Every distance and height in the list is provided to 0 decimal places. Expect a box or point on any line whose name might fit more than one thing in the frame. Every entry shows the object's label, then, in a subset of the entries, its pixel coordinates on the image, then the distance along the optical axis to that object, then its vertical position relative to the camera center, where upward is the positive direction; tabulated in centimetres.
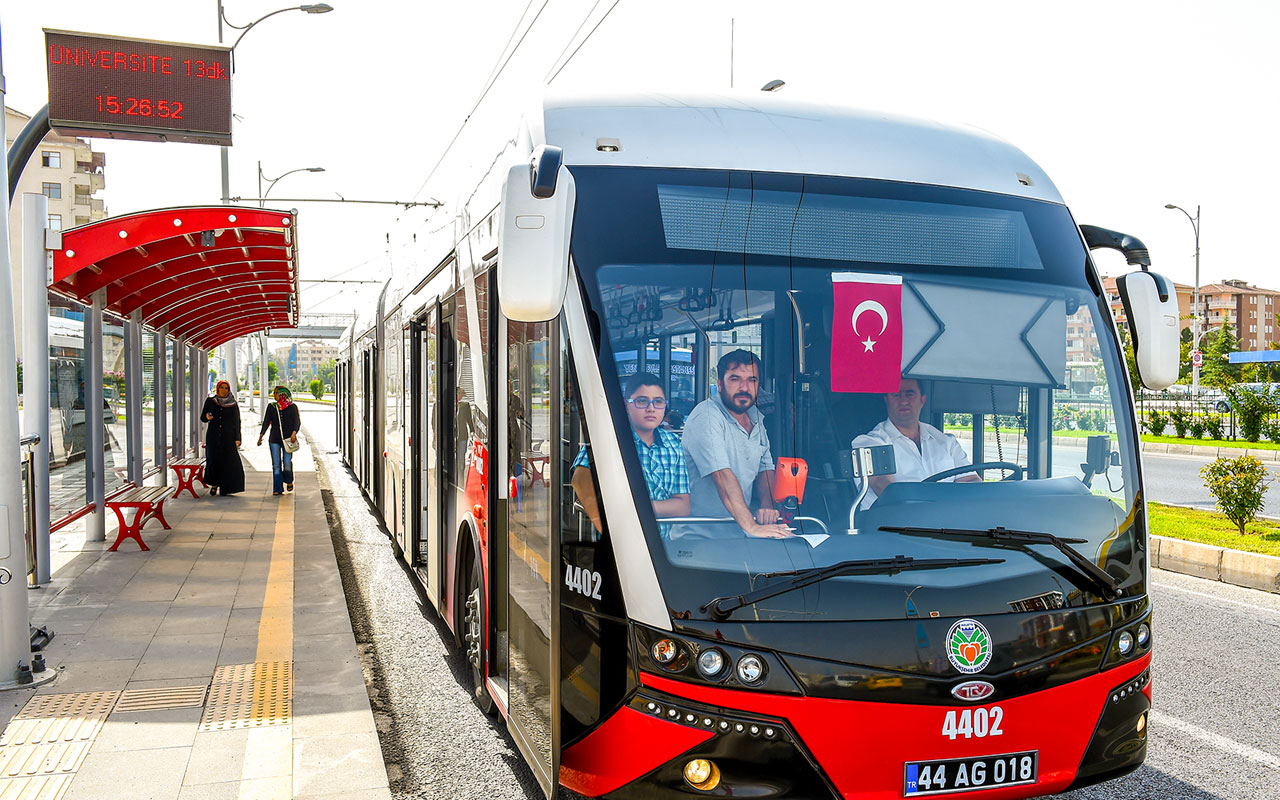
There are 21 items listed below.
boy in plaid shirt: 341 -26
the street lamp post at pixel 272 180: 3103 +638
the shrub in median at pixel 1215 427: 2723 -147
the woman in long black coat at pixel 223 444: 1505 -86
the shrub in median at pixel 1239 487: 1103 -123
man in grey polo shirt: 344 -26
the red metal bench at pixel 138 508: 1051 -128
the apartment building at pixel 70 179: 7294 +1484
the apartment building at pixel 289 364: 12798 +321
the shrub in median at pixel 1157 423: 2923 -143
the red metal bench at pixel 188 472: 1509 -130
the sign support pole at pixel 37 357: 781 +24
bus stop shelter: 820 +101
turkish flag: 363 +15
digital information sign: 737 +219
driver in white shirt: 367 -22
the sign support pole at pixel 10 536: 566 -80
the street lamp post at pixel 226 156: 2090 +505
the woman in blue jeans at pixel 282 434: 1580 -74
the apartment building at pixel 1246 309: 13075 +791
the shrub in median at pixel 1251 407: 2355 -81
